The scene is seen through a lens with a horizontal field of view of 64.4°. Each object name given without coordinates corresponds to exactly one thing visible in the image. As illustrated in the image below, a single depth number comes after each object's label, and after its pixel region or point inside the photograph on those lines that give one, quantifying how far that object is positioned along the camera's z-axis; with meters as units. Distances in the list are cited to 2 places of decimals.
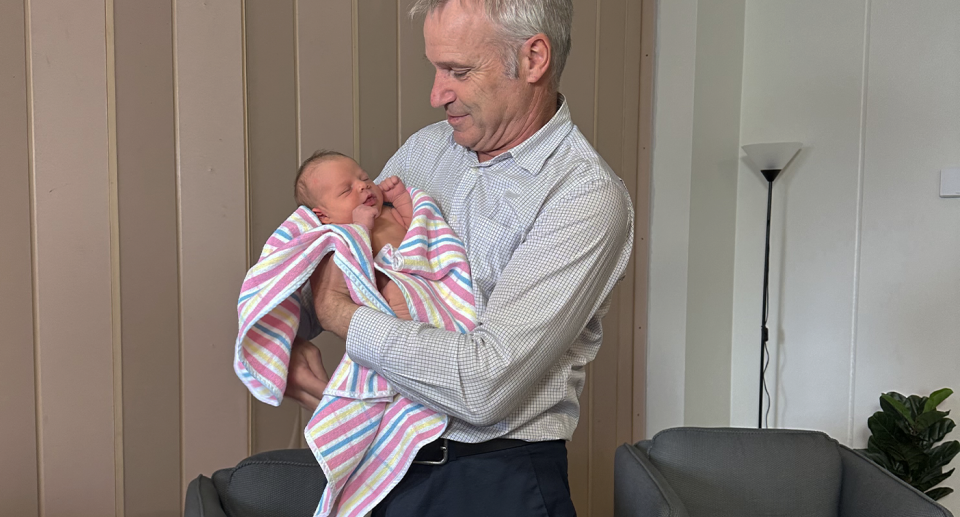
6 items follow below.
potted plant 2.68
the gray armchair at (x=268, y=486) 1.70
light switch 2.78
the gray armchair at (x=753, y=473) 1.95
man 1.17
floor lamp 3.14
